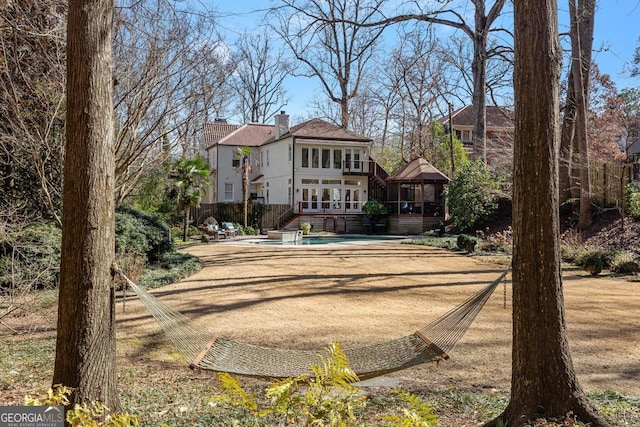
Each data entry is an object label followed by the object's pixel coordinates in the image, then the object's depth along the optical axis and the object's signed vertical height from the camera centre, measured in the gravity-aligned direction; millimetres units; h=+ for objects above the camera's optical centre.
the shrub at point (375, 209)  29031 +651
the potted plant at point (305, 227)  27469 -444
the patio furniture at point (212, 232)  23422 -612
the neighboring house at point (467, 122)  39688 +8182
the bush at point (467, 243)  17516 -821
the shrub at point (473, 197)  22469 +1083
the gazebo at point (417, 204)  27094 +919
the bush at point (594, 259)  11906 -991
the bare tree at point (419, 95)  32594 +8775
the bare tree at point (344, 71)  33425 +10596
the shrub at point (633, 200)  15766 +679
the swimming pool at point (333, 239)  21906 -980
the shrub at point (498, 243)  17564 -871
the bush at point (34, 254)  7801 -617
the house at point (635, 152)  23891 +4227
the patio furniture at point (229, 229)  24891 -499
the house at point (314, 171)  30500 +3231
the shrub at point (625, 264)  11891 -1072
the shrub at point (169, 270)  10455 -1236
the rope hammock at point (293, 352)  3773 -1131
